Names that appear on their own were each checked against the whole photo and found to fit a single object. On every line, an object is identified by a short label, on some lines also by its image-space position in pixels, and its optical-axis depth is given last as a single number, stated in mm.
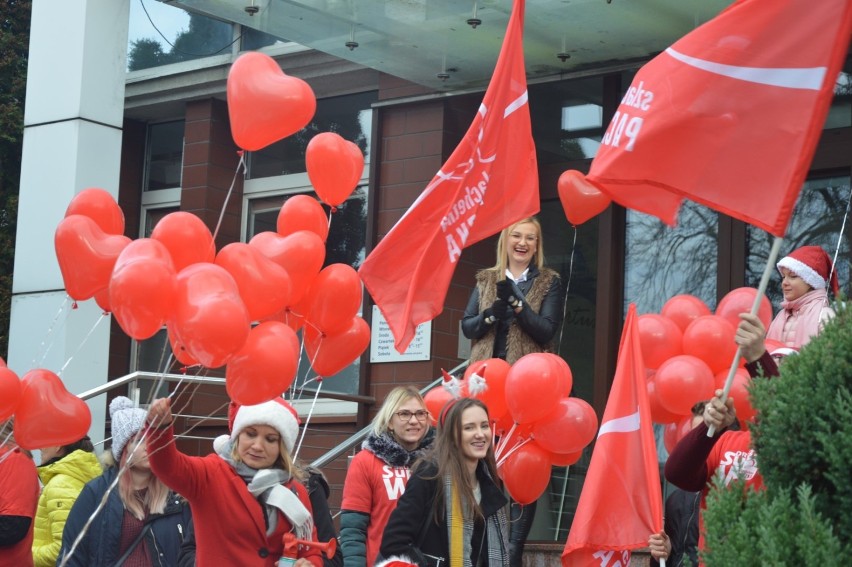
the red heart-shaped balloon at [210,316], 5805
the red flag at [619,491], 6621
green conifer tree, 4043
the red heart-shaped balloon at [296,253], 7053
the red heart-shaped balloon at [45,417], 6797
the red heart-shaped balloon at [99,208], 7148
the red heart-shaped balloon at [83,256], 6758
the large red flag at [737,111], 5367
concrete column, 10328
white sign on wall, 11547
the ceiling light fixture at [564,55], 10508
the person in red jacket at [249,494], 5867
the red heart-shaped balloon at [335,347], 7547
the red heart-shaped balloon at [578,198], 9000
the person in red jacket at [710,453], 5461
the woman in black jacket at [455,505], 6219
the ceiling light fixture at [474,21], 9750
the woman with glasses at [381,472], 7449
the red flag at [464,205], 7477
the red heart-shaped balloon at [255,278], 6441
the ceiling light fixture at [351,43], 10464
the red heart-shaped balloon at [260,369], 6047
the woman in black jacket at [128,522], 6988
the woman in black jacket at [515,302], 8680
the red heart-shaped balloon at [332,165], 7730
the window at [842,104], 10250
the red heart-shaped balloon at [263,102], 7148
